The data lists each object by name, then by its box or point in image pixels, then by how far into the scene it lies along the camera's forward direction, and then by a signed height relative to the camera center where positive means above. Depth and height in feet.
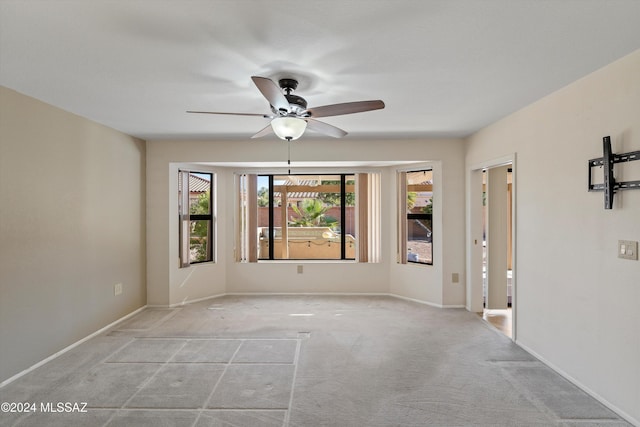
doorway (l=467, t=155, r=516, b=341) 14.61 -1.34
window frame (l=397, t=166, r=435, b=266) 16.85 -0.29
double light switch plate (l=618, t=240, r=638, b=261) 6.95 -0.84
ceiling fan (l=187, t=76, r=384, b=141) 7.39 +2.38
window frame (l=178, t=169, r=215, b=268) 15.98 -0.25
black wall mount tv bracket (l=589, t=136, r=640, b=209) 7.20 +0.82
